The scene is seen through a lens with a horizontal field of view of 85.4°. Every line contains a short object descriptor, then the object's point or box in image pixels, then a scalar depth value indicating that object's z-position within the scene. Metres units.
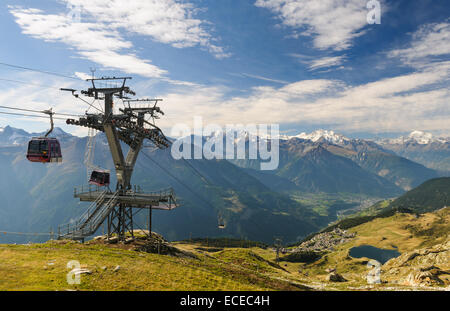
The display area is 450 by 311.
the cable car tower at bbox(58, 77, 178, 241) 36.00
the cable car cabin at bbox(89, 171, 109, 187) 40.55
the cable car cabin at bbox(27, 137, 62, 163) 36.00
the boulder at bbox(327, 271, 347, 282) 48.63
